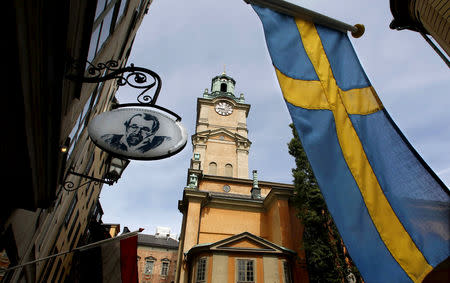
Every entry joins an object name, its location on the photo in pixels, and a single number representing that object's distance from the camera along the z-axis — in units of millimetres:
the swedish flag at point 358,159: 2762
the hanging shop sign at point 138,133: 3799
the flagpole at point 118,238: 7066
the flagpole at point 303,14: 4101
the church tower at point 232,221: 16578
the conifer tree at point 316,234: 14671
